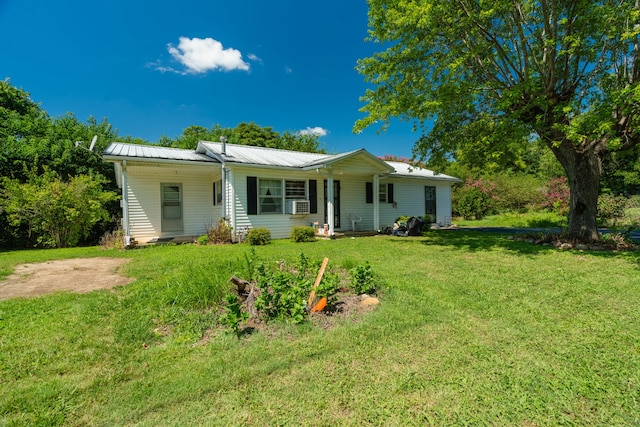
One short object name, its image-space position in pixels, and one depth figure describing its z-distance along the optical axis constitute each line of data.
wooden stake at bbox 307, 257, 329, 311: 3.49
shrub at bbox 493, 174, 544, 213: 20.30
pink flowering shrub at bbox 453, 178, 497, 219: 20.39
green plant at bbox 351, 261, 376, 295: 4.07
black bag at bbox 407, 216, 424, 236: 12.54
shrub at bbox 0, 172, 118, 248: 9.61
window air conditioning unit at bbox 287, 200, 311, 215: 11.48
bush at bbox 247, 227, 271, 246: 9.74
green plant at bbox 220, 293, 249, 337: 2.86
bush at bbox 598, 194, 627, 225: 13.78
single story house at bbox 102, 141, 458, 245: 10.33
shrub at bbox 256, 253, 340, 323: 3.25
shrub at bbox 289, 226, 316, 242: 10.41
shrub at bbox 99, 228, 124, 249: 9.61
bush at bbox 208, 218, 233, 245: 9.96
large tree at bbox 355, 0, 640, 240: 7.02
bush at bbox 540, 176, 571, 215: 17.29
